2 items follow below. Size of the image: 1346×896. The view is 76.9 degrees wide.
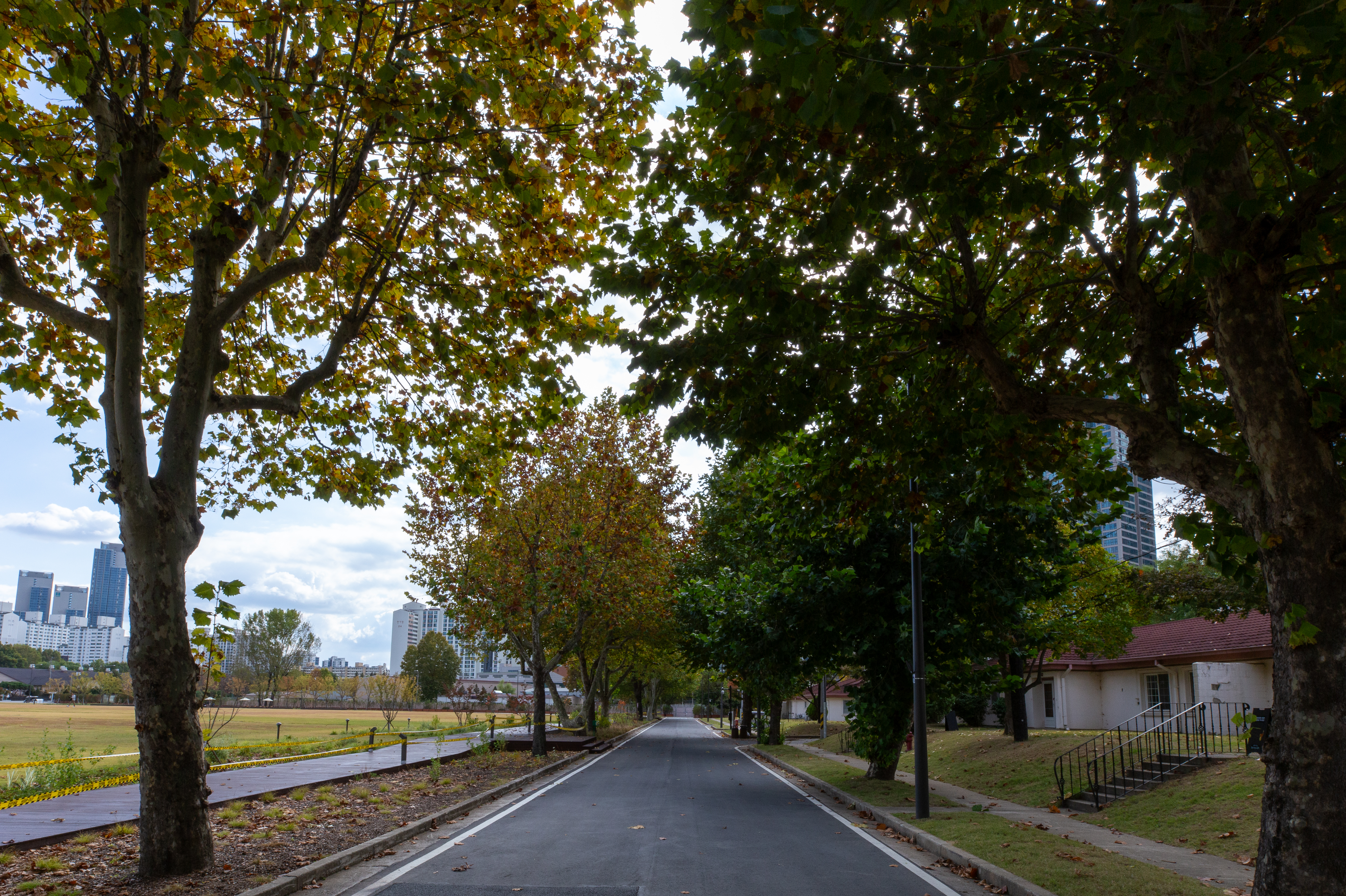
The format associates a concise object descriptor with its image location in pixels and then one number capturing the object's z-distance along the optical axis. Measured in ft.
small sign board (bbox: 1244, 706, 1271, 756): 49.29
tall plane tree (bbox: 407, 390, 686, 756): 78.28
